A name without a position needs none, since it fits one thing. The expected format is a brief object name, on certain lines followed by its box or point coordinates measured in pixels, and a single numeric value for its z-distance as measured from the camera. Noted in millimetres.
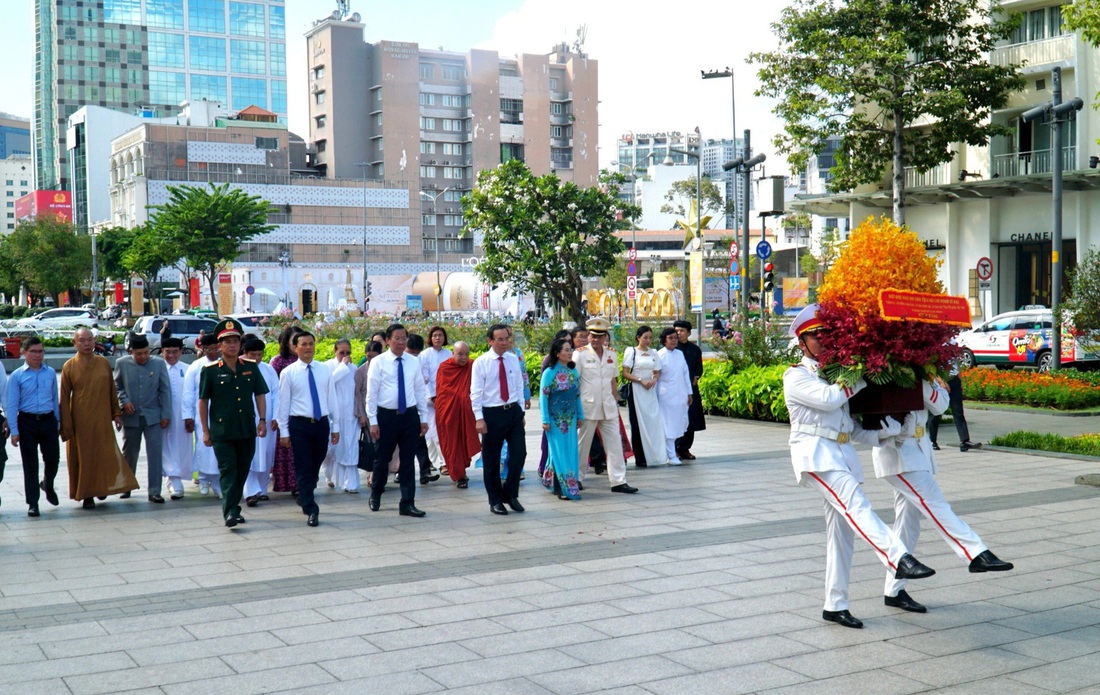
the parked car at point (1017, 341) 26391
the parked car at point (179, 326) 35031
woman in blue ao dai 10820
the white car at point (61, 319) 44719
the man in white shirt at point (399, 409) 10133
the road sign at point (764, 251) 24906
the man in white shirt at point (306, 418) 10023
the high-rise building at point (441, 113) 102125
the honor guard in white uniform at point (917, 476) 6191
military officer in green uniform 9578
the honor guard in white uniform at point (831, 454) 6051
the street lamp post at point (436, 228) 65500
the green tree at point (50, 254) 76688
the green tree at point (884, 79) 30672
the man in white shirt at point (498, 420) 10250
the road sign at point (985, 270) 26078
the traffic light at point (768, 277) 26109
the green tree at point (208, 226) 54594
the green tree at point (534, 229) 34000
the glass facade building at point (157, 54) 141250
